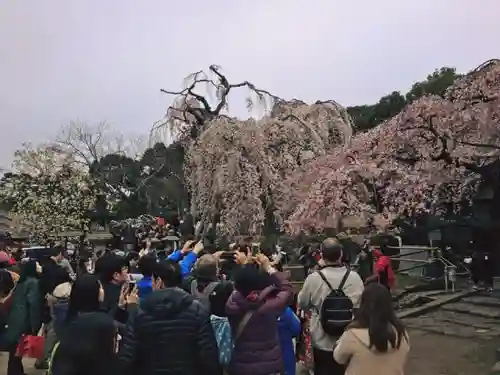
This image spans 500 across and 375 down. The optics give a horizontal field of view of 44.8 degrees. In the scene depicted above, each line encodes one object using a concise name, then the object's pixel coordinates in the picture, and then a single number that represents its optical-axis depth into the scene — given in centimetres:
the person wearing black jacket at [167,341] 377
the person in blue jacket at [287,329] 515
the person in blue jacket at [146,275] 622
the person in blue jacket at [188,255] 757
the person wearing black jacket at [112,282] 547
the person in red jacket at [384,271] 1001
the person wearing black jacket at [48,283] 665
